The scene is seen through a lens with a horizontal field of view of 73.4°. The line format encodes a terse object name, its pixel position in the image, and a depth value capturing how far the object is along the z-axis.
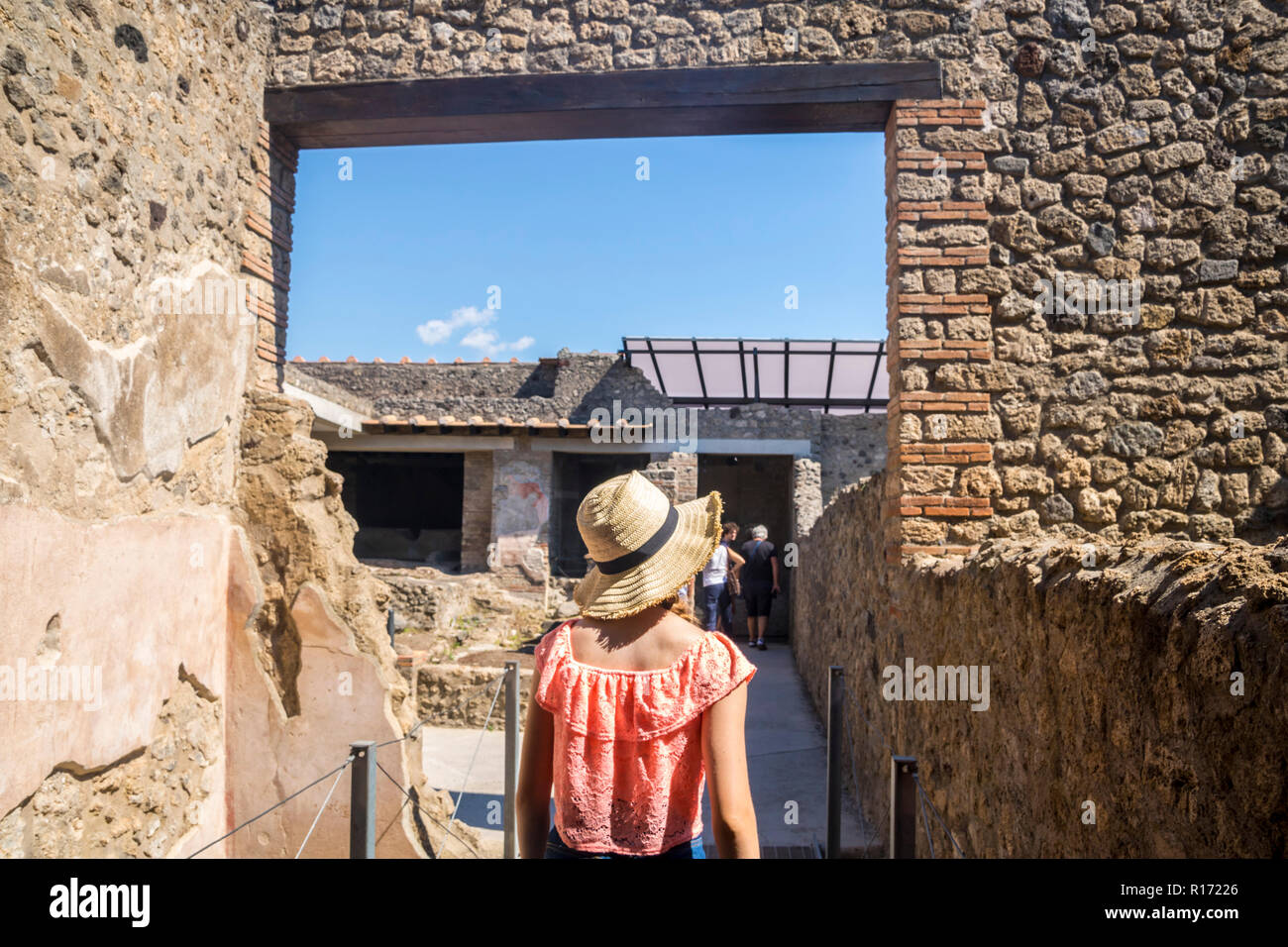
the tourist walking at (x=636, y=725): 1.66
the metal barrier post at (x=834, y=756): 3.40
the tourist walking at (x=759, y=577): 10.99
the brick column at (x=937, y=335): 4.12
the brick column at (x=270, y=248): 4.39
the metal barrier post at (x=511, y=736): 4.24
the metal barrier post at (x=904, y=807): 2.24
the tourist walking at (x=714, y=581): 9.51
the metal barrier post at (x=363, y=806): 2.55
